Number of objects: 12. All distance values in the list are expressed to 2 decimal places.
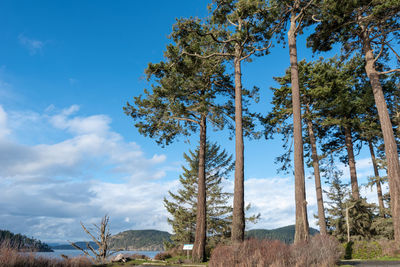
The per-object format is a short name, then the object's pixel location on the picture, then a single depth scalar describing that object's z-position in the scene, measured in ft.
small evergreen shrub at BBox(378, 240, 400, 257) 37.65
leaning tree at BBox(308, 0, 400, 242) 40.16
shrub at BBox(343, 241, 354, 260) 44.01
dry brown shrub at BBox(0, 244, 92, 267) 22.97
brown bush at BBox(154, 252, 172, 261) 55.76
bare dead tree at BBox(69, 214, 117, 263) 38.41
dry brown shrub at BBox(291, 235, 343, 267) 22.41
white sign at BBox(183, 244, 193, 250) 45.37
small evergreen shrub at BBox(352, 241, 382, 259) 41.56
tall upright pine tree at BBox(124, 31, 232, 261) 44.78
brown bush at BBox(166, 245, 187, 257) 60.13
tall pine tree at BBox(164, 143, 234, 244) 78.33
